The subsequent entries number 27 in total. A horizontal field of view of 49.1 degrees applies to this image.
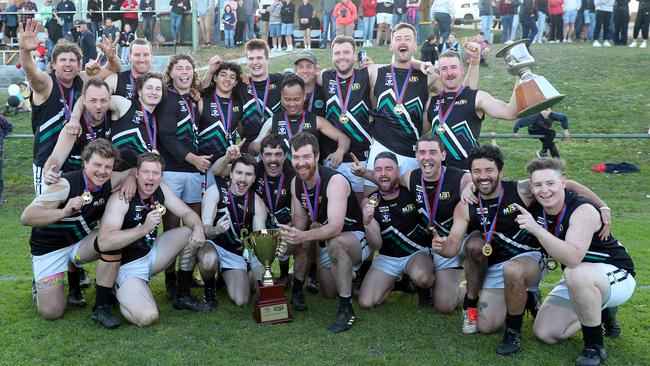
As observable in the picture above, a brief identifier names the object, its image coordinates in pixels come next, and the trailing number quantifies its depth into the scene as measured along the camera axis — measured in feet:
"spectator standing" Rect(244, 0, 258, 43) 62.23
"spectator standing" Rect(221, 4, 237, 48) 61.72
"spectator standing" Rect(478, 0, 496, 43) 60.54
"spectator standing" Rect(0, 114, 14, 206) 33.14
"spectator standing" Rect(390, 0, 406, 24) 61.21
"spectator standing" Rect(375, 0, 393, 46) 61.87
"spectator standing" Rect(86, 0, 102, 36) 57.77
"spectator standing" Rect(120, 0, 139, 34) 57.77
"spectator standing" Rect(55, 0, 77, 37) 58.29
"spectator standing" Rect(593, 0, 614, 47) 61.57
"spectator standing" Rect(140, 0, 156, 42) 58.80
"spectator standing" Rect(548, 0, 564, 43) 63.31
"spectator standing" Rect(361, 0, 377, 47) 61.93
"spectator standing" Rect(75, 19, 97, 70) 53.26
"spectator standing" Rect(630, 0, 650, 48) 61.11
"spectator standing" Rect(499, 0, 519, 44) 61.21
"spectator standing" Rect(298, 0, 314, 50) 63.77
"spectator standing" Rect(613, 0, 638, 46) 59.88
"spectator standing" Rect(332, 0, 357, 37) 60.23
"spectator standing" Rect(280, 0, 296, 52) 62.37
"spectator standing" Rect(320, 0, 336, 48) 62.23
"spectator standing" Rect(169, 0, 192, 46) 59.00
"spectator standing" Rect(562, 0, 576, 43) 64.03
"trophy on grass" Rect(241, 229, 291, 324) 17.58
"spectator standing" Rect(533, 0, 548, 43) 62.28
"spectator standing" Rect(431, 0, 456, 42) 58.49
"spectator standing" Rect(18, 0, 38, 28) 60.25
